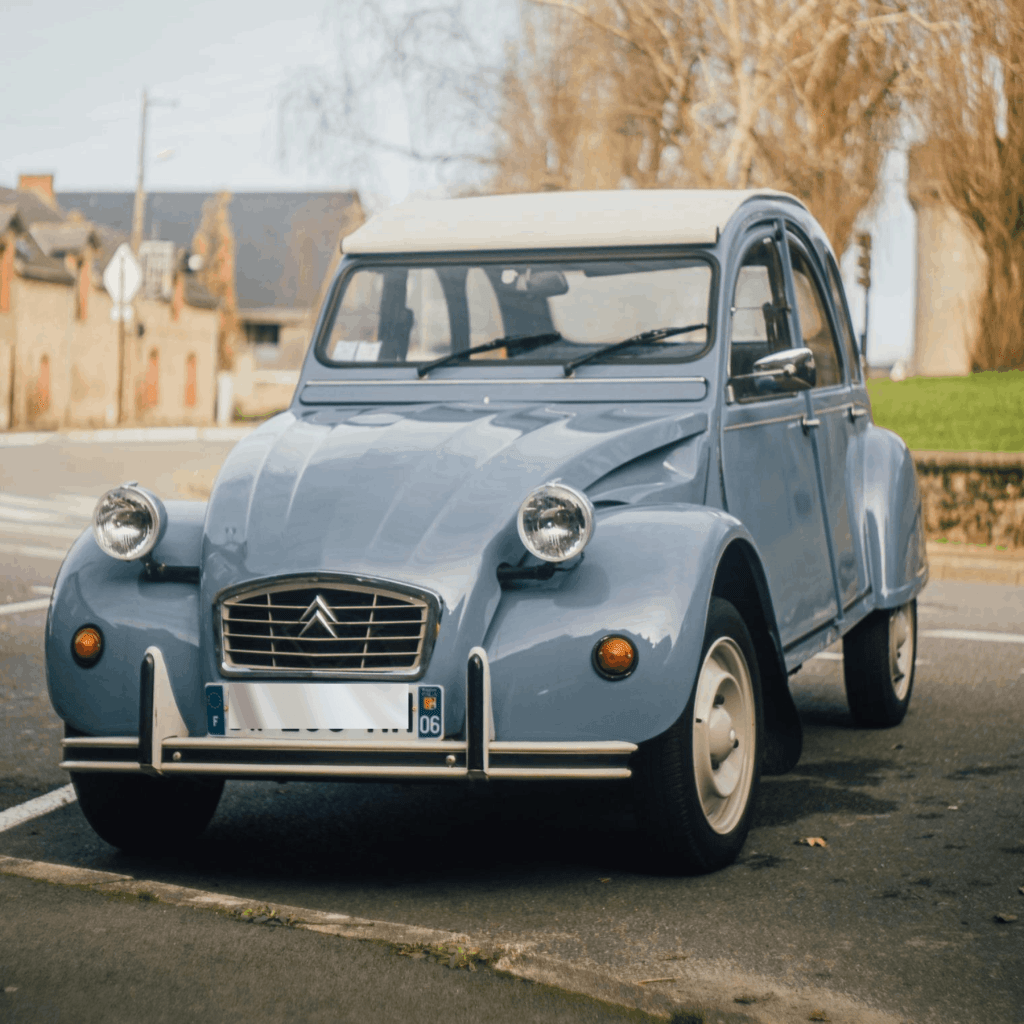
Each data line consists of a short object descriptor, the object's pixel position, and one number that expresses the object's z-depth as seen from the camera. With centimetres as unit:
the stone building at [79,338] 4719
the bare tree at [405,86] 2223
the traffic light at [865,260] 2150
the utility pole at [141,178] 5166
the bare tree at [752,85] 2008
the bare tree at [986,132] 1864
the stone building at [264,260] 7112
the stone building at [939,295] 3669
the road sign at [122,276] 4041
